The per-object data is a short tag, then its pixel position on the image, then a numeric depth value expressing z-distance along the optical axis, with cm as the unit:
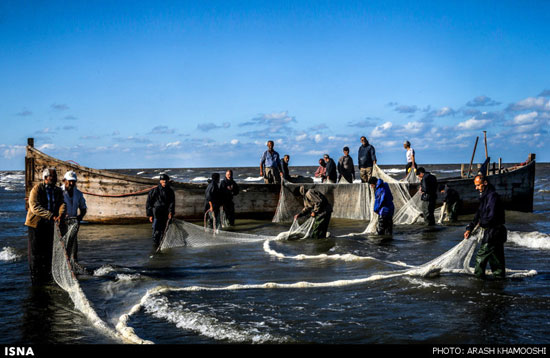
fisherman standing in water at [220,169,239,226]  1377
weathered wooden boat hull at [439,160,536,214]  1741
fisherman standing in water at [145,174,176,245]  991
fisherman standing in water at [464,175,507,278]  678
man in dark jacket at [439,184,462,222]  1559
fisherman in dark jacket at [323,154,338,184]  1692
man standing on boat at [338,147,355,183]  1658
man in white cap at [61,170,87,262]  774
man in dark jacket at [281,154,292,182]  1630
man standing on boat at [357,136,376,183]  1558
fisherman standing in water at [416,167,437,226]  1325
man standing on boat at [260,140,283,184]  1557
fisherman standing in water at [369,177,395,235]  1150
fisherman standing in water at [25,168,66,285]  655
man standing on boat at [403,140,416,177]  1550
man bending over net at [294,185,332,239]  1090
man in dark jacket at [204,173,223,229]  1262
